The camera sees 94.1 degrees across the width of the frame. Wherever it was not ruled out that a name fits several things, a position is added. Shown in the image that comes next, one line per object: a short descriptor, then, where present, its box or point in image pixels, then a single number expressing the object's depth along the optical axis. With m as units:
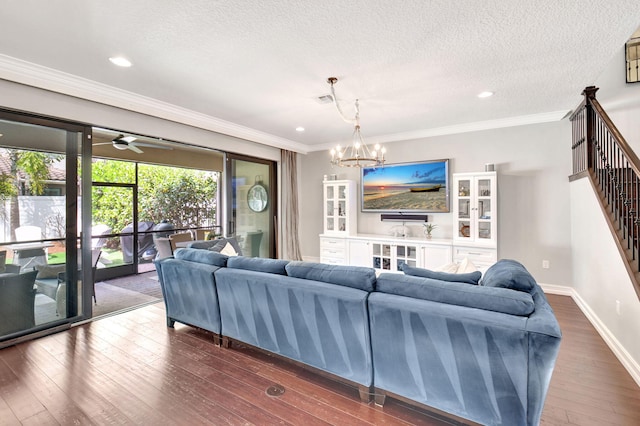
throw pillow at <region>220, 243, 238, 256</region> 3.66
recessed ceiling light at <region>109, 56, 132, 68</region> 2.65
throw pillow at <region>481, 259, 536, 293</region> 1.79
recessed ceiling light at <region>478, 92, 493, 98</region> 3.53
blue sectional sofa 1.56
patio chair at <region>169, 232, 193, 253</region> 5.54
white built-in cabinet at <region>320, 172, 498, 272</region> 4.45
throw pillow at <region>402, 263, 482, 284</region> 1.94
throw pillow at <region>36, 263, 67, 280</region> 3.14
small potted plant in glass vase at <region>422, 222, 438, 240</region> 5.04
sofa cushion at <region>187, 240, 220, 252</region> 3.68
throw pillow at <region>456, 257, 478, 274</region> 2.27
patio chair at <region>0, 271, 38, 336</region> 2.87
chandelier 3.17
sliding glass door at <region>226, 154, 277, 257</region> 5.29
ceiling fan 4.86
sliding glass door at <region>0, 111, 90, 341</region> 2.90
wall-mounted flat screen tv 5.10
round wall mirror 5.80
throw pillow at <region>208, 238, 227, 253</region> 3.66
